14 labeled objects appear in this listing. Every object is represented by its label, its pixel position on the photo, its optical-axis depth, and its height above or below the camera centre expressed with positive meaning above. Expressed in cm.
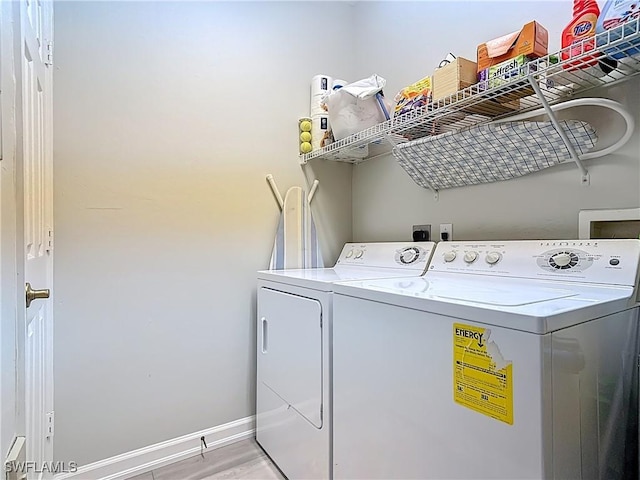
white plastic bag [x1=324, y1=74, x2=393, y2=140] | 190 +73
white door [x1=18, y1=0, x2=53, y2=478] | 113 +8
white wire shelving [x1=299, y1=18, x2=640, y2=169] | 107 +55
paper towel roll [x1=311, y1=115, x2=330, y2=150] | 223 +70
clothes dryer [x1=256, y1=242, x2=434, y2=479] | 146 -50
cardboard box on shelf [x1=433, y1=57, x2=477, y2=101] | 138 +64
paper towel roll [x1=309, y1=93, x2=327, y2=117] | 226 +86
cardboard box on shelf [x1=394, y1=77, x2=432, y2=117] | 155 +64
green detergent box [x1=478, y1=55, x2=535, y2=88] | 120 +59
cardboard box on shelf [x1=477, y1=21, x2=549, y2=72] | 123 +69
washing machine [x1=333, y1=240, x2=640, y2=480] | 81 -34
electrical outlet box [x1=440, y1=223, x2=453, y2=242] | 189 +5
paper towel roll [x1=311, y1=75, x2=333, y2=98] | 227 +99
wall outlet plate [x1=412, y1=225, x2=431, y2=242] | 201 +5
